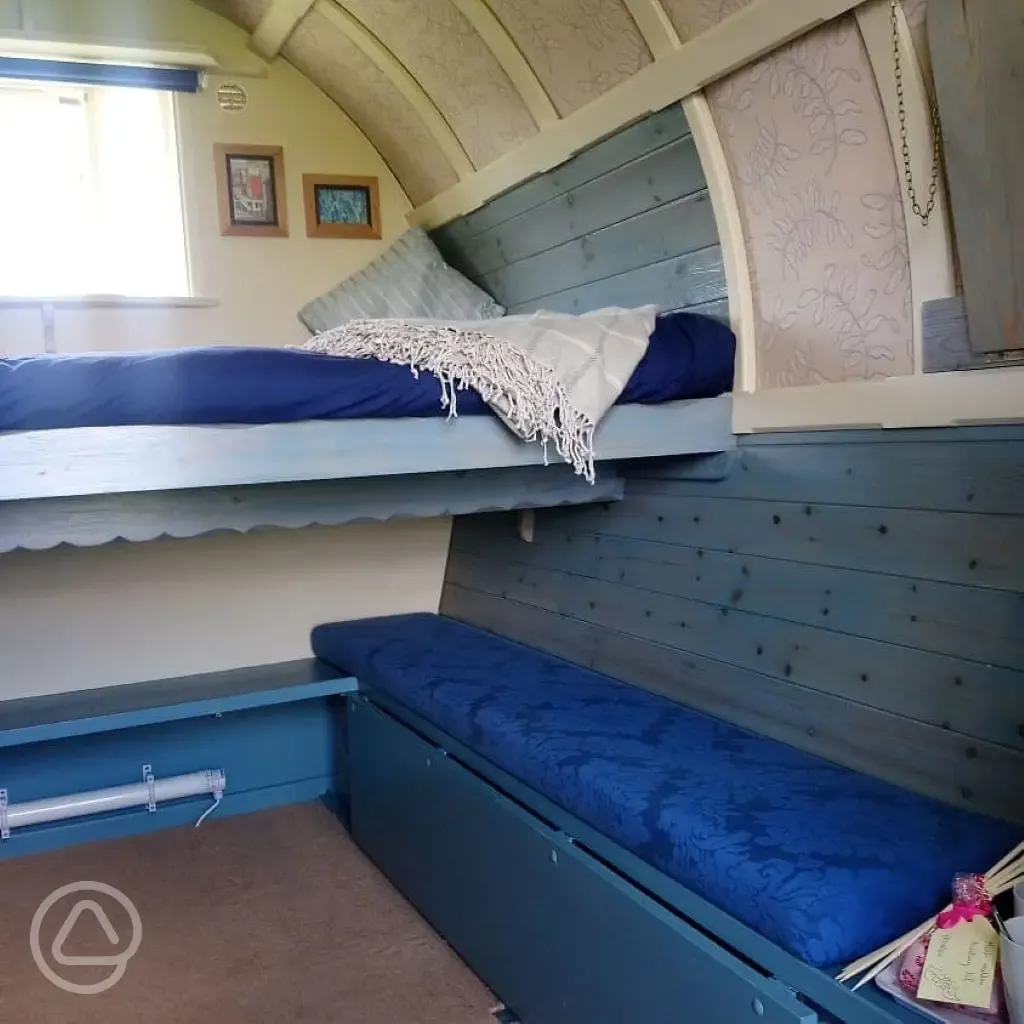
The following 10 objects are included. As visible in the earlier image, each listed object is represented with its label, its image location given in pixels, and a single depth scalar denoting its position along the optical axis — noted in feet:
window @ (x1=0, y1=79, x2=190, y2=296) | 9.91
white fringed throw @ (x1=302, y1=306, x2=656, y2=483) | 6.52
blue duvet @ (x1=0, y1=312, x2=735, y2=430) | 5.82
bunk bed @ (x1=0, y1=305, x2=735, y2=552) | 5.88
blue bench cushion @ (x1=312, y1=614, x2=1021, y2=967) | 4.40
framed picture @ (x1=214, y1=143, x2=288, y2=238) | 10.16
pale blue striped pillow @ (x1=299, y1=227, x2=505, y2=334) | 9.84
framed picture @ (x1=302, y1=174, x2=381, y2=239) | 10.53
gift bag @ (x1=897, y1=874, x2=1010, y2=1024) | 3.74
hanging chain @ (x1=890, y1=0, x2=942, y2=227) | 5.11
